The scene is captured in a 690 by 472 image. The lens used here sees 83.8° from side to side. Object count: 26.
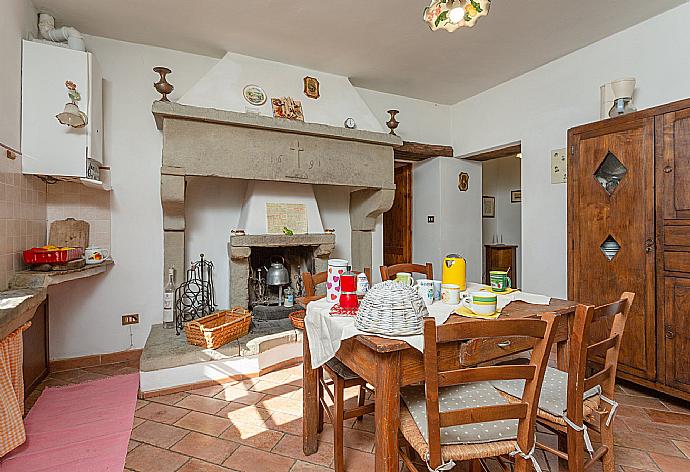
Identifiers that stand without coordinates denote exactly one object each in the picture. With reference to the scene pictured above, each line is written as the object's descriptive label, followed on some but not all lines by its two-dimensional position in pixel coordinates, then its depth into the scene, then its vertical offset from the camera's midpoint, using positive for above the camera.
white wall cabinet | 2.66 +0.91
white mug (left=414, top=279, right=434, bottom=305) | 1.71 -0.23
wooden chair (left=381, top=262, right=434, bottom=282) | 2.49 -0.21
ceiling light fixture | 1.47 +0.89
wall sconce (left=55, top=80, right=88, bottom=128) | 2.68 +0.88
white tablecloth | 1.33 -0.33
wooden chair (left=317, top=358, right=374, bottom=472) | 1.69 -0.73
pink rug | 1.87 -1.08
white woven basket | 1.28 -0.25
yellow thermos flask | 1.95 -0.17
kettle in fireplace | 3.74 -0.36
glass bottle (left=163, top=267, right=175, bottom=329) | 3.35 -0.55
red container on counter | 2.46 -0.11
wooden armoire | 2.35 +0.05
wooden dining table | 1.23 -0.42
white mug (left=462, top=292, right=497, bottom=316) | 1.52 -0.26
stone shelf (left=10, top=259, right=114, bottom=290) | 2.35 -0.25
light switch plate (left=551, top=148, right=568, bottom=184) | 3.59 +0.69
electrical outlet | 3.37 -0.71
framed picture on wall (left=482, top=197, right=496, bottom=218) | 6.22 +0.52
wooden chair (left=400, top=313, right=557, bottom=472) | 1.10 -0.52
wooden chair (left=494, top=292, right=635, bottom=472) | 1.27 -0.60
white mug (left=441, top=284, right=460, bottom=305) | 1.69 -0.25
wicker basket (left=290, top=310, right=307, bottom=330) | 3.11 -0.66
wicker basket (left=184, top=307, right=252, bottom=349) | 2.87 -0.70
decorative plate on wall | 3.46 +1.31
